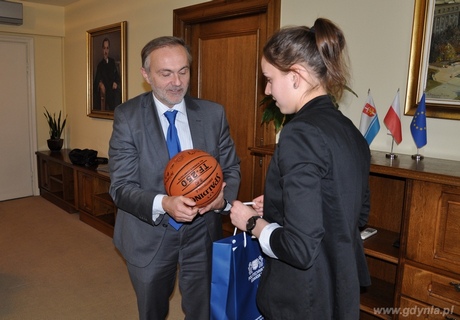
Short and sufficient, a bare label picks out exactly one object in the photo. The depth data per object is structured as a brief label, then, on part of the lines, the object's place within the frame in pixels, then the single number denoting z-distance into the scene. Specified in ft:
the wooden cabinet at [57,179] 16.19
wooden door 10.25
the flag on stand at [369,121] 7.64
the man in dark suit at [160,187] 5.68
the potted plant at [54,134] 17.92
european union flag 6.84
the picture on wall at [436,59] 6.81
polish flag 7.30
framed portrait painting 14.79
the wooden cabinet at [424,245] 5.87
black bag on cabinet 15.06
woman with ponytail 3.44
